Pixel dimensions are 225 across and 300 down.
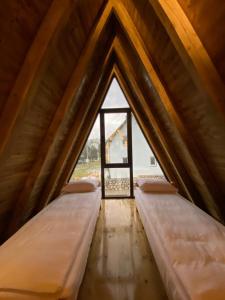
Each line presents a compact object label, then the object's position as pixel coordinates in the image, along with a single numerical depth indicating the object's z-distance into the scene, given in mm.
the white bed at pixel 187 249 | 976
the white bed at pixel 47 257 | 976
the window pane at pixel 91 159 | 3864
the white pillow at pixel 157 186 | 2921
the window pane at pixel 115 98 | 3619
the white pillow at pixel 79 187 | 3127
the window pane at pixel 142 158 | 3846
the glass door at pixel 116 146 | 4001
